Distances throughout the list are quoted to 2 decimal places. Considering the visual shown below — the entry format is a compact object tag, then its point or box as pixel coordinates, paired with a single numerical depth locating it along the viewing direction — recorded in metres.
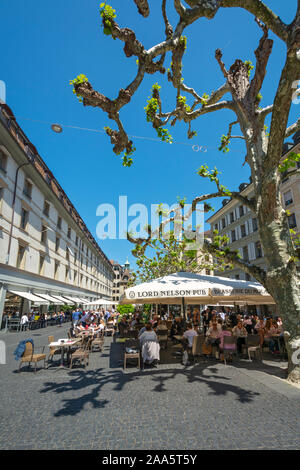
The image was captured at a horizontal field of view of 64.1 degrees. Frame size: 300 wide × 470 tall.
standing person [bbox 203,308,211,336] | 14.23
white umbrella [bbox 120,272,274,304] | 7.47
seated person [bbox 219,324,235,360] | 8.68
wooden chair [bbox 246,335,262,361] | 9.35
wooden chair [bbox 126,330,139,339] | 13.25
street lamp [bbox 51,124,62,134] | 10.39
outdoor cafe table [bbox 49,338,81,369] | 8.27
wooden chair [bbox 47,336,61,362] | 8.83
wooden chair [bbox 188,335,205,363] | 8.70
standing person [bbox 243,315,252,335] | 13.01
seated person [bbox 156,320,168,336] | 11.57
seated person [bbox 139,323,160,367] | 8.12
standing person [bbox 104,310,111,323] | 22.71
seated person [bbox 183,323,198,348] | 9.04
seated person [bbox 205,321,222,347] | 9.43
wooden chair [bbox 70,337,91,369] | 8.21
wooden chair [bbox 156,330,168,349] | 10.98
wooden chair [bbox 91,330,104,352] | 10.90
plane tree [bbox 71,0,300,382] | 5.39
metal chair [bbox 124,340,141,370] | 8.37
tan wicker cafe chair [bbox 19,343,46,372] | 7.79
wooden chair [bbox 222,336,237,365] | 8.67
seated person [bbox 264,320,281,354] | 10.40
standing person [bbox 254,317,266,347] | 10.90
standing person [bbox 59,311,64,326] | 28.10
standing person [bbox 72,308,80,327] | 18.10
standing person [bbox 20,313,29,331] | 19.76
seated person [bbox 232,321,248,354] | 9.95
